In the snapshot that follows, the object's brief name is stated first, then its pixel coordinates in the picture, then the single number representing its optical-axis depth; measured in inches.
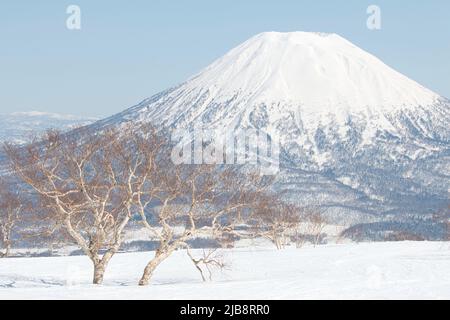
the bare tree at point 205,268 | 1598.2
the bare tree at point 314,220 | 3390.7
